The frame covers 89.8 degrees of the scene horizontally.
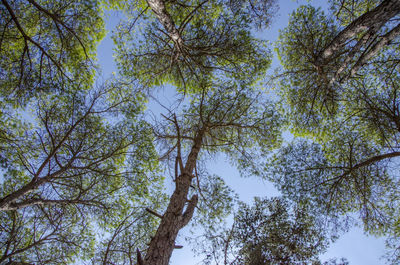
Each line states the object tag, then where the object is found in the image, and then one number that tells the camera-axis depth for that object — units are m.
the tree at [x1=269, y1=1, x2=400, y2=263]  6.99
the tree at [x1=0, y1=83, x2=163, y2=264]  6.91
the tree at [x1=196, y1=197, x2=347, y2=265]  6.07
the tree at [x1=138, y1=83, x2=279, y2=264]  7.96
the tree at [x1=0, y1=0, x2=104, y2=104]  6.58
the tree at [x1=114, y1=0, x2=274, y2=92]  7.17
